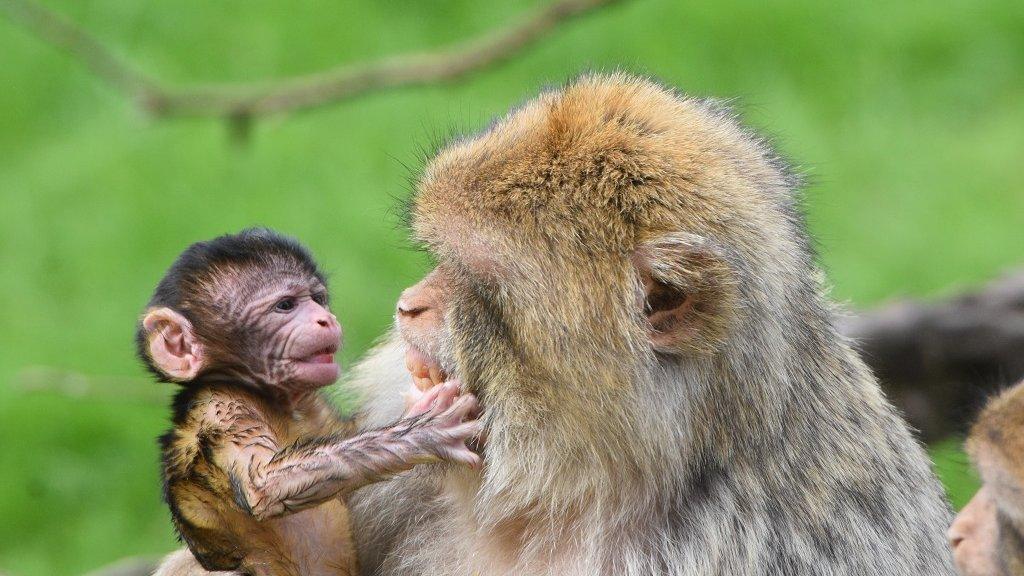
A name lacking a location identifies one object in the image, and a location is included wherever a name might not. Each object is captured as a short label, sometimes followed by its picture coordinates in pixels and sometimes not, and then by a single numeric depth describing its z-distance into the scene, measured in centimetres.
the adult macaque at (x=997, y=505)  673
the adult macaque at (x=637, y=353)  632
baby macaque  661
